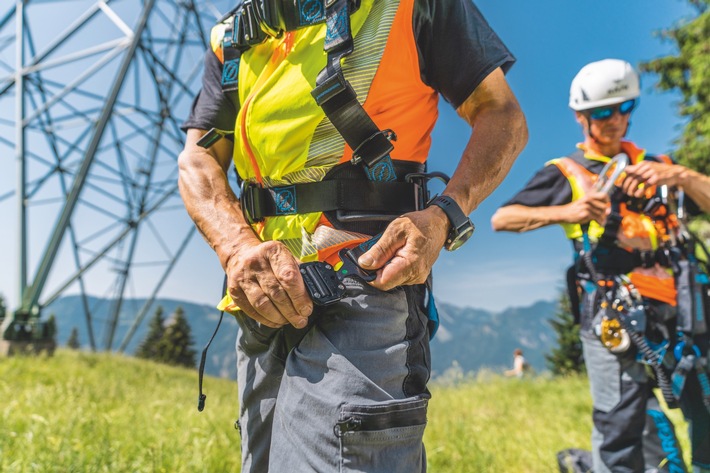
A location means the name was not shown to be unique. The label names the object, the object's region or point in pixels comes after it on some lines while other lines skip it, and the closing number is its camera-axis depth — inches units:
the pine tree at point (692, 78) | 477.4
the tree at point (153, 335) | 1392.8
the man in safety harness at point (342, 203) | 44.3
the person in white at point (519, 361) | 839.4
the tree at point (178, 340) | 1264.8
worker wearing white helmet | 98.3
